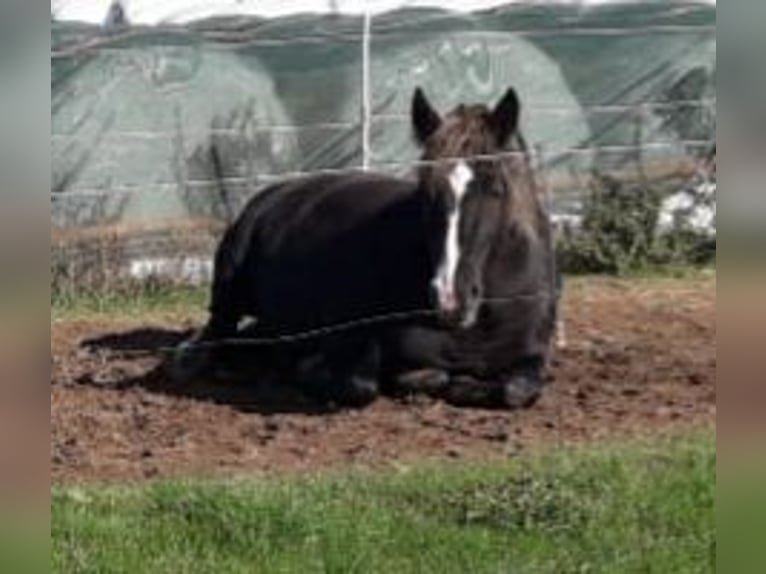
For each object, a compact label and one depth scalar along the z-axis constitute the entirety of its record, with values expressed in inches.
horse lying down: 265.7
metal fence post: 345.4
